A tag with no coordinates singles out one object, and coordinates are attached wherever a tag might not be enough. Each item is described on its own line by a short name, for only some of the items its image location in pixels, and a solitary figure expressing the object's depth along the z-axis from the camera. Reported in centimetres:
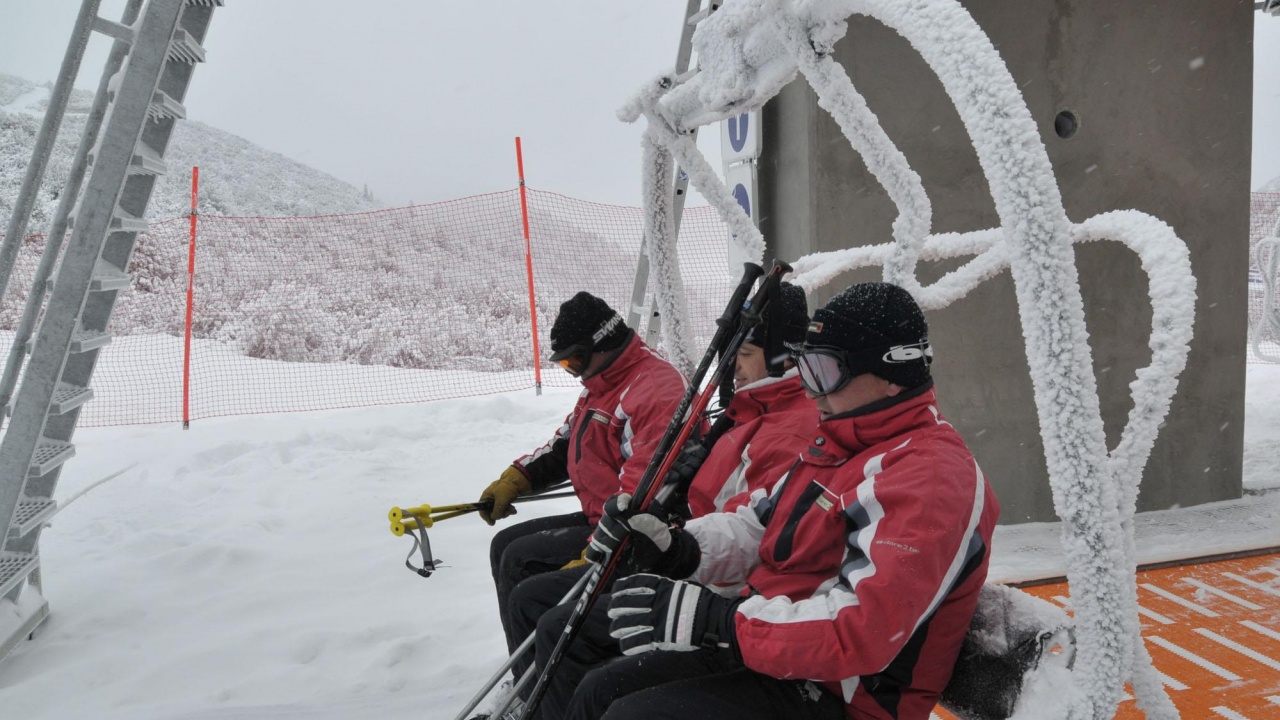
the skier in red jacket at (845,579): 151
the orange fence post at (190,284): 718
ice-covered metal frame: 137
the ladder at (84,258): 311
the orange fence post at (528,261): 743
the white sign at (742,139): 460
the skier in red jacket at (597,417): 292
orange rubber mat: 261
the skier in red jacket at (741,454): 222
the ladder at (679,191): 437
